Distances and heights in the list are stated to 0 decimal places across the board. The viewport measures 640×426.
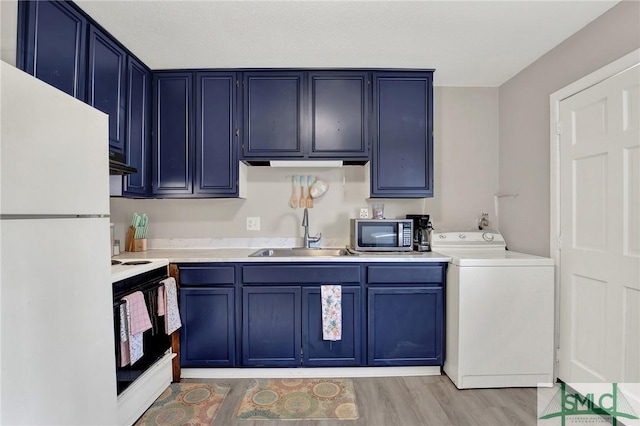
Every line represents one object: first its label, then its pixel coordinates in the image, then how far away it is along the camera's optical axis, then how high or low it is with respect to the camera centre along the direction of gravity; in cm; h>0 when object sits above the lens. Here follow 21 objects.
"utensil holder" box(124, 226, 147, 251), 258 -27
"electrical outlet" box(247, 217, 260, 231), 279 -10
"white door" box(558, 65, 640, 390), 162 -11
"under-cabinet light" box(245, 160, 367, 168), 250 +42
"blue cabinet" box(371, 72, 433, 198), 247 +64
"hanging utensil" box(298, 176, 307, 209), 275 +13
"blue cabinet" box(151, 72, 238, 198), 247 +68
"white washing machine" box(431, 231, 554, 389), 206 -75
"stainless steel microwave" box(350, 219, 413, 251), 247 -18
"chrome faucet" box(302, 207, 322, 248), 268 -21
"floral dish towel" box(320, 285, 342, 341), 217 -73
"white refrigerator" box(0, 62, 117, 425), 92 -17
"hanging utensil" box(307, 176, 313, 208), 275 +17
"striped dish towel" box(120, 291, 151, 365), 161 -63
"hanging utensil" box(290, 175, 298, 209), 277 +19
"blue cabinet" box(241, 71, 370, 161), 246 +81
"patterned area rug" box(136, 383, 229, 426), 178 -123
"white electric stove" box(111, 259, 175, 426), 160 -89
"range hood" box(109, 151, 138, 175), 175 +27
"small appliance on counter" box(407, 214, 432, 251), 255 -18
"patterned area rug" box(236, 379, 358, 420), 182 -122
